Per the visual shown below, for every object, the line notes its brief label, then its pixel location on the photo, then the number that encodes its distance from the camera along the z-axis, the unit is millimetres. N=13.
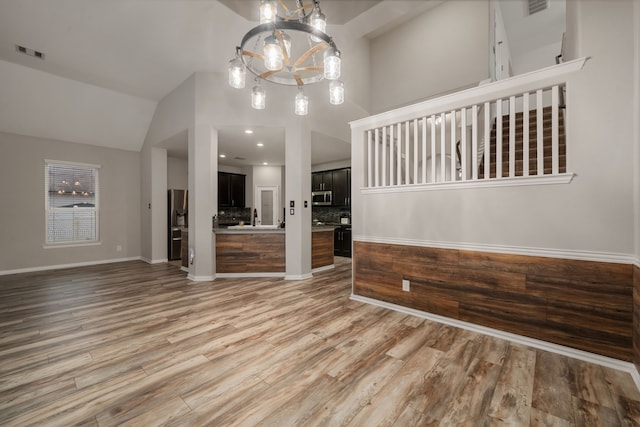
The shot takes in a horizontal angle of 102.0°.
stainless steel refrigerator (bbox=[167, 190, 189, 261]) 6219
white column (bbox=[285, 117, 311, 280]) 4430
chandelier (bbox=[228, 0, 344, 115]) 1854
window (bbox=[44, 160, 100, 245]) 5406
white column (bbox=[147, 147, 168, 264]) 5926
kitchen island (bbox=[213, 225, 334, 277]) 4562
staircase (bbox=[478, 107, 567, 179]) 2838
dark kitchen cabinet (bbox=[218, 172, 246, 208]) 7844
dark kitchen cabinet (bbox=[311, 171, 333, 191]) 7596
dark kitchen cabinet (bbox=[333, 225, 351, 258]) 6895
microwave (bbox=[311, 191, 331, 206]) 7617
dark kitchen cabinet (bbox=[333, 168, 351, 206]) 7098
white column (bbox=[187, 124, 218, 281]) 4379
